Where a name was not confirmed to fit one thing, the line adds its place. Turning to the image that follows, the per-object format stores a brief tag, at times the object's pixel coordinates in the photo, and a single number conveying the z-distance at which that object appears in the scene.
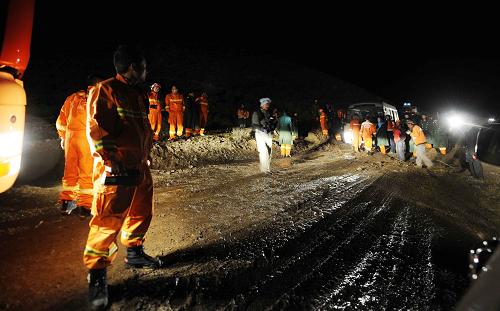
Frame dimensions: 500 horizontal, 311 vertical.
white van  15.20
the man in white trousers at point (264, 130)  7.72
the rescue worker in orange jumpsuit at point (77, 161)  4.16
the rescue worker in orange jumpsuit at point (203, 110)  11.66
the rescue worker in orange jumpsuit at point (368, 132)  12.55
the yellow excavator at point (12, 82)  2.05
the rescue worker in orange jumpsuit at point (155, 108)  9.29
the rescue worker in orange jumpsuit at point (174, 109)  10.29
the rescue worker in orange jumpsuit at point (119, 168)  2.40
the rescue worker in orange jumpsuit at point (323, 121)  16.22
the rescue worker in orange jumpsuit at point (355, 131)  13.01
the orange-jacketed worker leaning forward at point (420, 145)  9.63
